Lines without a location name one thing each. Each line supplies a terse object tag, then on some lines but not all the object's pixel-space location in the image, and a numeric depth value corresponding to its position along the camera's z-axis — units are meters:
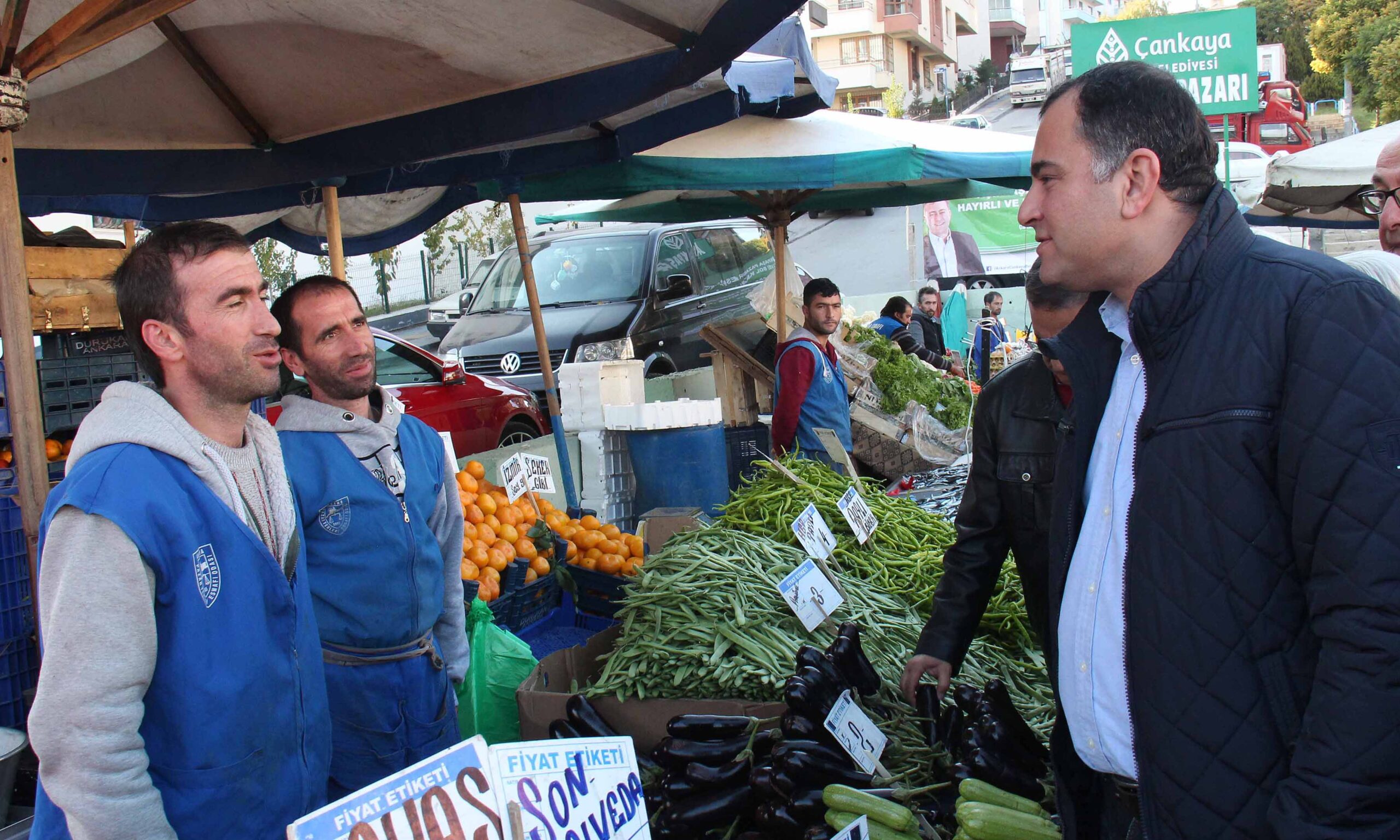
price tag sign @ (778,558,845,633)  3.24
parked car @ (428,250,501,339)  11.59
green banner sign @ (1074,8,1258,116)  15.09
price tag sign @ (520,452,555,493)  4.95
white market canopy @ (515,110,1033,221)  6.29
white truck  46.47
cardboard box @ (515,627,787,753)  3.14
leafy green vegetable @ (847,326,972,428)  7.89
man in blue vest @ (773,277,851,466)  5.93
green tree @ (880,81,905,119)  41.00
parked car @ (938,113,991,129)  31.44
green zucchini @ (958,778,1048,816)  2.40
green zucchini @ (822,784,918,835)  2.42
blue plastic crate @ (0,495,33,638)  3.00
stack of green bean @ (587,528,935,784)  3.13
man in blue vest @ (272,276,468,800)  2.62
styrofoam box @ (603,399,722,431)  5.95
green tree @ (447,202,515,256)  19.17
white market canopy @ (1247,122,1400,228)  8.66
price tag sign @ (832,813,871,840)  2.14
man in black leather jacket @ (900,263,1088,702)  2.41
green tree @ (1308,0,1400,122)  27.77
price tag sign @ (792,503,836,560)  3.70
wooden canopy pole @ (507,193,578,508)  5.80
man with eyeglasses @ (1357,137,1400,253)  3.10
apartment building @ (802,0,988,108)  56.06
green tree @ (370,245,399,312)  17.64
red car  8.16
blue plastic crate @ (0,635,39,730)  3.02
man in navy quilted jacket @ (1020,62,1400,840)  1.31
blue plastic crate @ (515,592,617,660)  4.19
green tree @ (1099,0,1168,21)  56.12
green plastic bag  3.38
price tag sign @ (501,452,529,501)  4.77
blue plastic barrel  5.95
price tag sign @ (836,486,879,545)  4.23
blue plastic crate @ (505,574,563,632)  4.16
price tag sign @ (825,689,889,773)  2.66
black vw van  9.69
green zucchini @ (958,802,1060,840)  2.27
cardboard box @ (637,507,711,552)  4.69
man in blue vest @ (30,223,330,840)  1.68
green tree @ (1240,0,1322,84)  44.34
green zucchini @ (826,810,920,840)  2.40
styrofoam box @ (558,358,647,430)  6.35
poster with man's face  22.92
